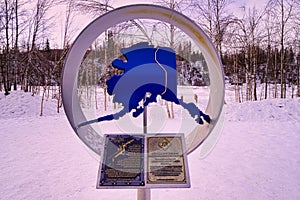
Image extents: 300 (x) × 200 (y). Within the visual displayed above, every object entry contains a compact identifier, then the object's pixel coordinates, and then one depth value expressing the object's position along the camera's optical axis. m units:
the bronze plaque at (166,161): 2.00
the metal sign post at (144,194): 2.51
